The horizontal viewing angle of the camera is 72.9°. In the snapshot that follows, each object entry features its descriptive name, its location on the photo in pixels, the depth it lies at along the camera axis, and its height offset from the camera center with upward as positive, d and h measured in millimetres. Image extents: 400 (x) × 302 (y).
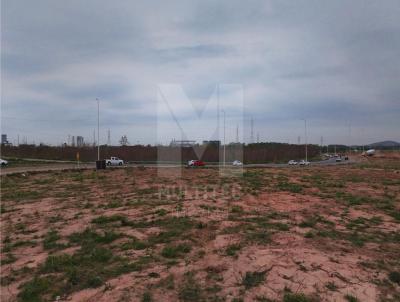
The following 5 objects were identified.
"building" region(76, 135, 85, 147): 70375 +3355
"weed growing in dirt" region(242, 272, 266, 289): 3887 -1855
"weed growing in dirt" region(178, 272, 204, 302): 3539 -1871
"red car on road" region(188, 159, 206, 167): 33906 -1256
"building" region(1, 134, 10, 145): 67875 +3678
